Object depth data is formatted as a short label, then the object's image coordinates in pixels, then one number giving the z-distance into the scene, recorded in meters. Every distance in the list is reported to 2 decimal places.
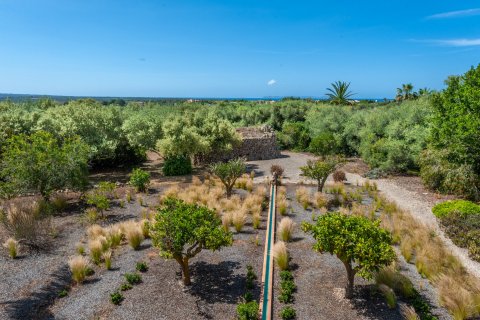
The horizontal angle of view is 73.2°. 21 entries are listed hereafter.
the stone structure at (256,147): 29.97
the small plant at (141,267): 9.91
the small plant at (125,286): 8.91
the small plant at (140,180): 18.67
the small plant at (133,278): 9.26
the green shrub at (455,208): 14.01
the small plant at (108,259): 10.12
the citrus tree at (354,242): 7.55
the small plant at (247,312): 7.41
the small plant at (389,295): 8.00
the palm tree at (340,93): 64.88
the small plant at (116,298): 8.34
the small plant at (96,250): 10.57
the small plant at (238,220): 13.05
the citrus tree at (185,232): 8.28
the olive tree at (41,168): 14.67
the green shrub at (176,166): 23.86
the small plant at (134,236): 11.42
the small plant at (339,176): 21.39
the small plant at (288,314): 7.74
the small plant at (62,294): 8.86
